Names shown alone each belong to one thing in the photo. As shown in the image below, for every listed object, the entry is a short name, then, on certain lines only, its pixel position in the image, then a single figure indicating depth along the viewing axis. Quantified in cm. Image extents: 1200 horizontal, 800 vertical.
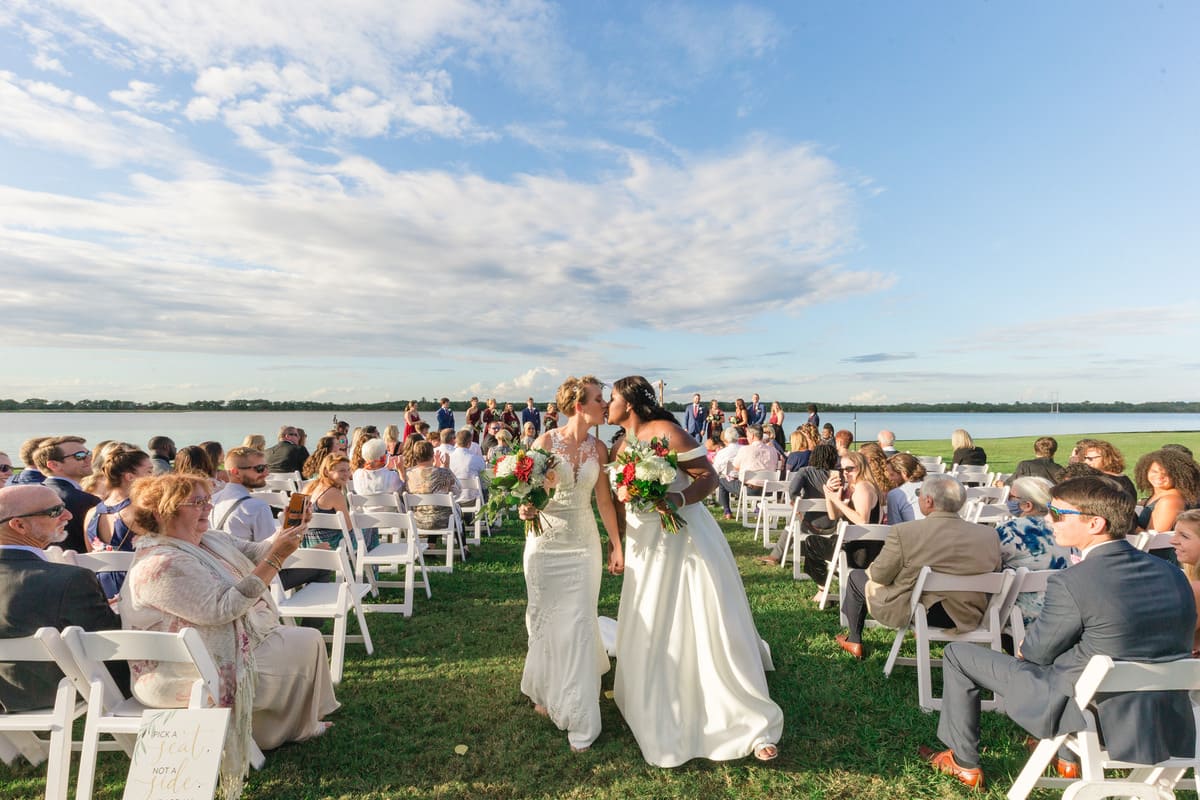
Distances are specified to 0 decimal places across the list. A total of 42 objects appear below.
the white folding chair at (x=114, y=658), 271
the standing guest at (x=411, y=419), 1405
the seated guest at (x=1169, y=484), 514
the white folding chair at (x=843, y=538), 531
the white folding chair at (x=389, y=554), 611
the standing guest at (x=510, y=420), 1750
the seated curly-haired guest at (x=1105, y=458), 637
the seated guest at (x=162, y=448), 779
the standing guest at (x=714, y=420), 1759
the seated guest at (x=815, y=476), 763
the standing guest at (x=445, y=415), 1728
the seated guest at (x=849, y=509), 596
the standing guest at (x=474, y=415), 1655
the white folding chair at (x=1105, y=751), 252
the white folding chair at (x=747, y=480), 1013
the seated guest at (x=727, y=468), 1156
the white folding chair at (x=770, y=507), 855
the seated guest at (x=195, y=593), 300
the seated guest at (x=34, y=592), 292
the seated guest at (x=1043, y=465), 738
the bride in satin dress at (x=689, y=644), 359
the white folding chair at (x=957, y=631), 407
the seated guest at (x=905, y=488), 605
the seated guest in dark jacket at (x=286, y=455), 995
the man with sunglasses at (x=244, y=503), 507
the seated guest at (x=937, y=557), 413
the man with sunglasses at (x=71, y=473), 484
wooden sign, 233
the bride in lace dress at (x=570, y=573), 387
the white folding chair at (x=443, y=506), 743
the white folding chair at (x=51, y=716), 276
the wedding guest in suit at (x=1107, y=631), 265
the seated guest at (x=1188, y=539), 365
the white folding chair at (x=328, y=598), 460
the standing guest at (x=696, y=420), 1841
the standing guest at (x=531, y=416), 1816
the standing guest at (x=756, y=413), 1784
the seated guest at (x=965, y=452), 1087
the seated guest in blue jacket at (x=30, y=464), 554
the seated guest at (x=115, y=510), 443
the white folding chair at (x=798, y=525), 707
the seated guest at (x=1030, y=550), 425
